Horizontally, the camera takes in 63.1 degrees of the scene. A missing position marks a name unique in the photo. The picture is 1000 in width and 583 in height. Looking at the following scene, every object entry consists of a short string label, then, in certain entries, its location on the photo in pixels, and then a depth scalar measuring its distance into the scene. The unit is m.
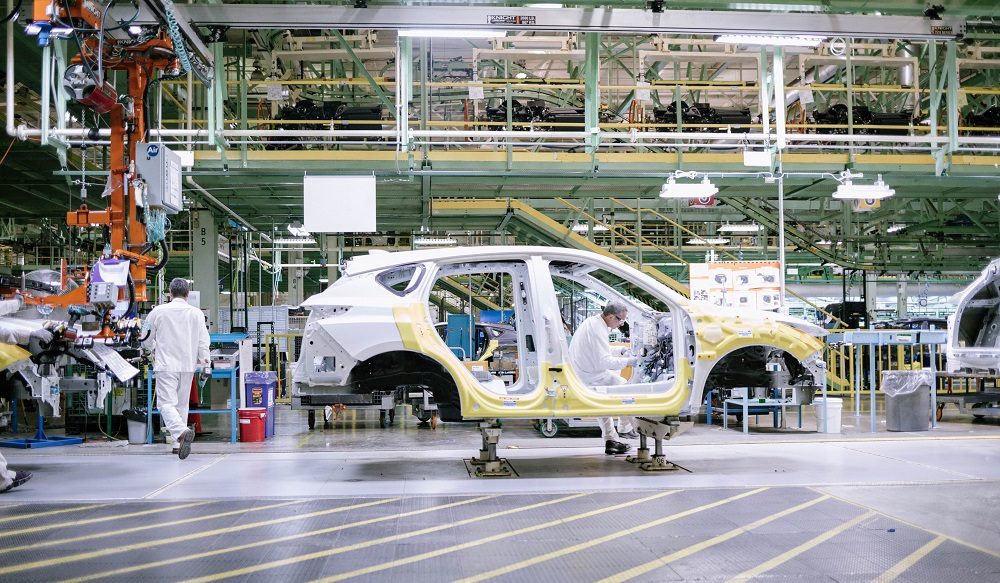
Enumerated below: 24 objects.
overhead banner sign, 12.27
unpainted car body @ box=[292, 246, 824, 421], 6.71
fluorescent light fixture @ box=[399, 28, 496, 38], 9.28
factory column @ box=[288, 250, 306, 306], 23.28
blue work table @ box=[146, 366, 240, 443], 9.43
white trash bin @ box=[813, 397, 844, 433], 10.23
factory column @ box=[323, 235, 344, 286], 18.75
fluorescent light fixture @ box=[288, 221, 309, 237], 15.48
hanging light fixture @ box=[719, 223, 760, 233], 22.19
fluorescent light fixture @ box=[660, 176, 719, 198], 12.32
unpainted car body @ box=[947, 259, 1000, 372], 10.70
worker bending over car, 7.61
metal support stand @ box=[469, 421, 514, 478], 7.02
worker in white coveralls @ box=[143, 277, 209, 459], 8.19
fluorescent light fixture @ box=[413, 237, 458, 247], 21.20
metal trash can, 10.25
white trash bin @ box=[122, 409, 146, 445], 9.54
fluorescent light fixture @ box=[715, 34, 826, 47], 9.49
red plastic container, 9.95
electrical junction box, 8.73
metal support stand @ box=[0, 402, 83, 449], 9.25
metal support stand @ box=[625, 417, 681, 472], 7.17
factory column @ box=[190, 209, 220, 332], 14.80
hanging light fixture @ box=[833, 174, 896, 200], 11.93
